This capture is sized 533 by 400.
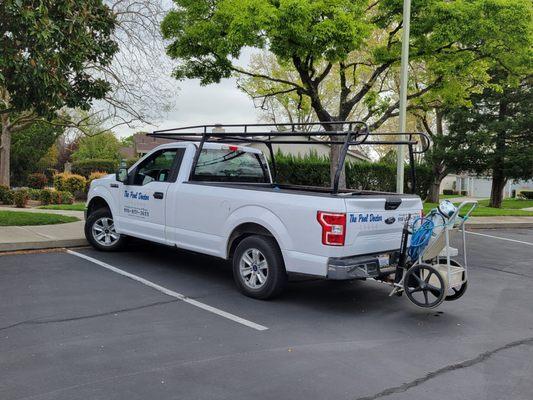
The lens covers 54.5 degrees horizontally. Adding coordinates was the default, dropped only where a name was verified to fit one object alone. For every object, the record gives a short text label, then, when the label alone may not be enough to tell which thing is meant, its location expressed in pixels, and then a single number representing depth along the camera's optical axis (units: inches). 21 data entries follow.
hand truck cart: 222.1
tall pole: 464.1
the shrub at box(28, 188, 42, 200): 856.6
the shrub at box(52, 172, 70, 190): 917.2
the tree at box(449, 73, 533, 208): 964.6
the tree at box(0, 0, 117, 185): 335.0
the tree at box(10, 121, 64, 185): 1350.1
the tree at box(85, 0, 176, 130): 627.5
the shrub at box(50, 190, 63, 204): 795.0
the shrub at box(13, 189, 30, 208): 712.4
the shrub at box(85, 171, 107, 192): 928.9
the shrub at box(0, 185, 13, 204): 790.0
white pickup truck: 224.5
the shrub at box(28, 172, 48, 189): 1171.9
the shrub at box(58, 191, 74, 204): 808.1
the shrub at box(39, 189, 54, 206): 791.1
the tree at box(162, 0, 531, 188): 471.2
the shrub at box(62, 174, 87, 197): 919.0
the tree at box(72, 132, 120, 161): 2207.2
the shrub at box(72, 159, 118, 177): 1284.4
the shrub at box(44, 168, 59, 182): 1606.1
